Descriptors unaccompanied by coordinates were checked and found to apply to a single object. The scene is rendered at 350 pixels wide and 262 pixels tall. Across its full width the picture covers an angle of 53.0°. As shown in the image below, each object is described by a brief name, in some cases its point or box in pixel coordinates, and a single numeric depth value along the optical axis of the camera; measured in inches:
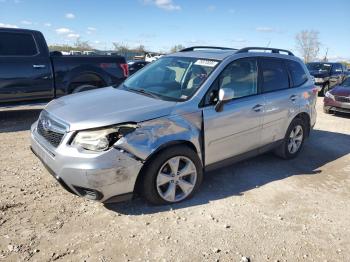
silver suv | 137.3
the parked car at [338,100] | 412.5
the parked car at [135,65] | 735.2
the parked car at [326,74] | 630.5
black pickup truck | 286.4
